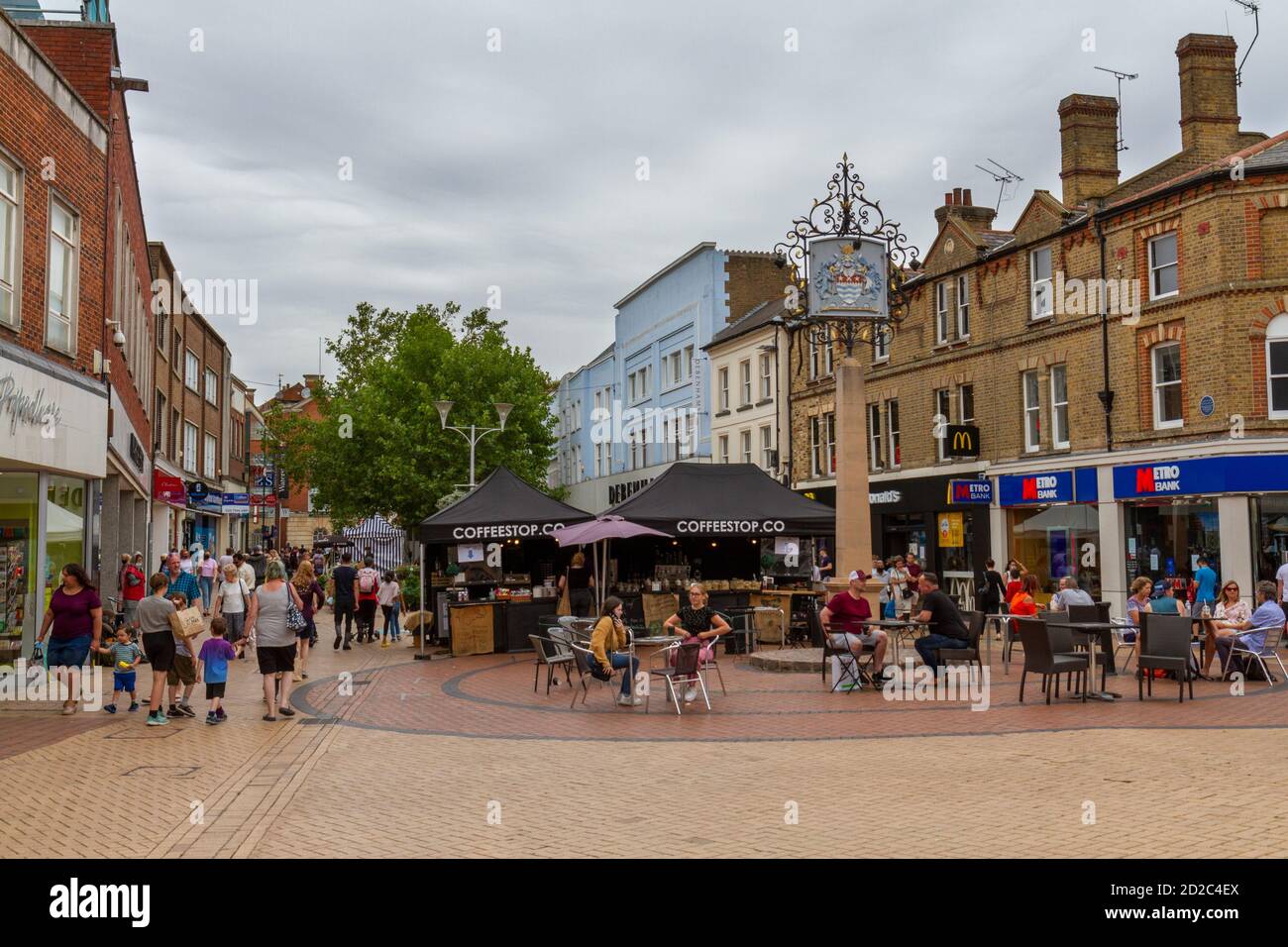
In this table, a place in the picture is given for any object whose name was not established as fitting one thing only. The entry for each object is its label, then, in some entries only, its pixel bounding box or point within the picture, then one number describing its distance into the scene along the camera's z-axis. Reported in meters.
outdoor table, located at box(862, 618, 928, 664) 15.07
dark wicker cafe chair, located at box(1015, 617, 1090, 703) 13.23
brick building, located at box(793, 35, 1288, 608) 23.56
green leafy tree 48.56
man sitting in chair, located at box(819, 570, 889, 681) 14.95
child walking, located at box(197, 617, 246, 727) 12.67
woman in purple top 12.47
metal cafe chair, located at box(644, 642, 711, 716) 13.25
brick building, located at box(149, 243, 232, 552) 35.81
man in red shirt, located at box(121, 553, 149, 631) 18.72
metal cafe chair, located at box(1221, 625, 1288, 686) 14.91
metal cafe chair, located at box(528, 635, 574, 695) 15.18
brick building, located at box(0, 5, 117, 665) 15.13
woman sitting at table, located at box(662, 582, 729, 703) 14.43
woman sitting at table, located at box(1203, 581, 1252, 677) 15.23
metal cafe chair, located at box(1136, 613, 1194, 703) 13.39
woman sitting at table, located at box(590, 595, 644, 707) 13.62
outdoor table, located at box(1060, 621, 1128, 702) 13.70
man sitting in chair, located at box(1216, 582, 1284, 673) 14.81
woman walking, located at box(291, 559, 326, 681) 17.06
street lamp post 30.33
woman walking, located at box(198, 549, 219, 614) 25.86
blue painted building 45.91
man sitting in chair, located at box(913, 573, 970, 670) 14.77
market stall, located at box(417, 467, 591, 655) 21.11
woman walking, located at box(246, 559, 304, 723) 12.90
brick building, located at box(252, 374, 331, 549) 75.00
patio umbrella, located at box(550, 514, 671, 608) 19.81
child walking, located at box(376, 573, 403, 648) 24.78
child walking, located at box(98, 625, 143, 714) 12.81
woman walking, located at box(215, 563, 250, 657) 18.55
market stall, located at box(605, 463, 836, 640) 21.16
